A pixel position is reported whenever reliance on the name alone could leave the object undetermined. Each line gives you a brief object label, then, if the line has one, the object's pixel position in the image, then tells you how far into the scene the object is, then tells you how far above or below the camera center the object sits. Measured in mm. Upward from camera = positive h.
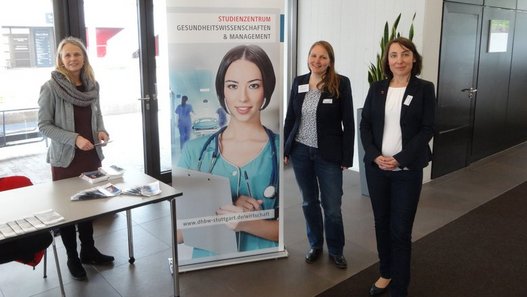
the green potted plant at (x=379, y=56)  4164 +97
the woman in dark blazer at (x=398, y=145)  2361 -425
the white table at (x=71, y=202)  2229 -720
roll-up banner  2760 -374
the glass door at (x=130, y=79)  4301 -143
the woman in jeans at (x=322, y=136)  2779 -446
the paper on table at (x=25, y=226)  2029 -733
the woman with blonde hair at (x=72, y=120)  2783 -351
